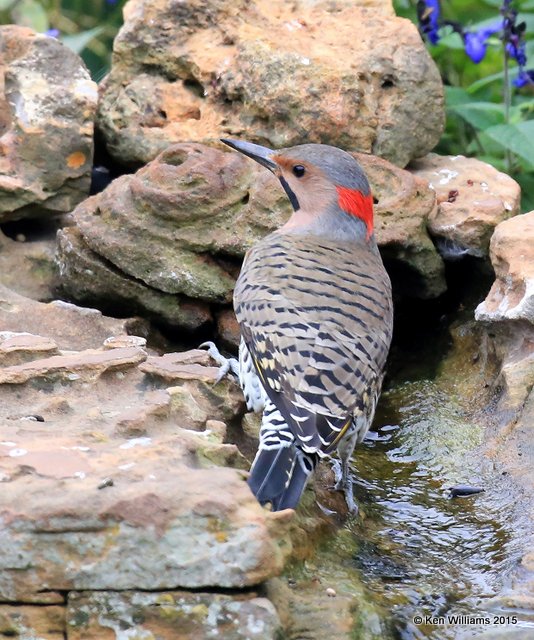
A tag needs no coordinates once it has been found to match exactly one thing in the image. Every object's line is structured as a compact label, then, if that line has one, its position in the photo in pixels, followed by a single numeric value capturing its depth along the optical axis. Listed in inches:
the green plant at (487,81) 492.1
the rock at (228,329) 419.8
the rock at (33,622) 249.9
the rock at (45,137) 438.3
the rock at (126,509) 247.3
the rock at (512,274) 374.3
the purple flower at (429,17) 526.6
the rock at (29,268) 436.5
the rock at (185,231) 410.6
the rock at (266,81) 440.5
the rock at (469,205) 429.7
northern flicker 301.7
